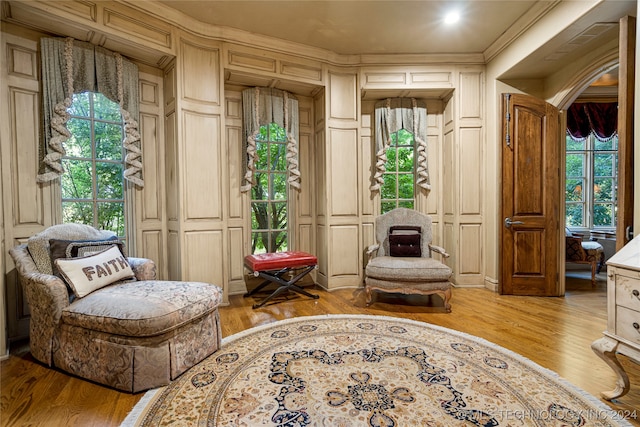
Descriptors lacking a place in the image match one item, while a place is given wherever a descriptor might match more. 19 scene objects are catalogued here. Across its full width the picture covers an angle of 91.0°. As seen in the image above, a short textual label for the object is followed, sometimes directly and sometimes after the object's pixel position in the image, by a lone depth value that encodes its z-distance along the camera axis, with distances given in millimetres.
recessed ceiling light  3190
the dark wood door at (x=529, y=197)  3701
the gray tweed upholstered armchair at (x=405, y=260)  3246
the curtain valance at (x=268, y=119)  3939
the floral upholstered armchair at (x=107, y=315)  1867
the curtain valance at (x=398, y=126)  4344
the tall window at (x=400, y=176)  4539
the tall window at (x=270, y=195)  4156
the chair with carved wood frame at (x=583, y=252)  4352
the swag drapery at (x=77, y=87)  2682
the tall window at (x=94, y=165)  2928
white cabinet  1592
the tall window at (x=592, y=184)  5539
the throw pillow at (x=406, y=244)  3820
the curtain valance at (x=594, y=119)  5285
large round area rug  1610
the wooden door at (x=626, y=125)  2256
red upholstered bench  3422
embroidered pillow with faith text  2139
